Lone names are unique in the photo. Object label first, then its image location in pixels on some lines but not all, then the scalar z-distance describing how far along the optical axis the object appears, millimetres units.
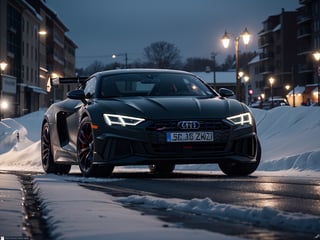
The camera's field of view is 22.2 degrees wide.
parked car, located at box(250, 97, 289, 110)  87062
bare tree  132125
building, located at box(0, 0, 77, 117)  76562
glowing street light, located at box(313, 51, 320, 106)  45519
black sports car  9156
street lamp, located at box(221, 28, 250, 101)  37656
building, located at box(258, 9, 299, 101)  138875
